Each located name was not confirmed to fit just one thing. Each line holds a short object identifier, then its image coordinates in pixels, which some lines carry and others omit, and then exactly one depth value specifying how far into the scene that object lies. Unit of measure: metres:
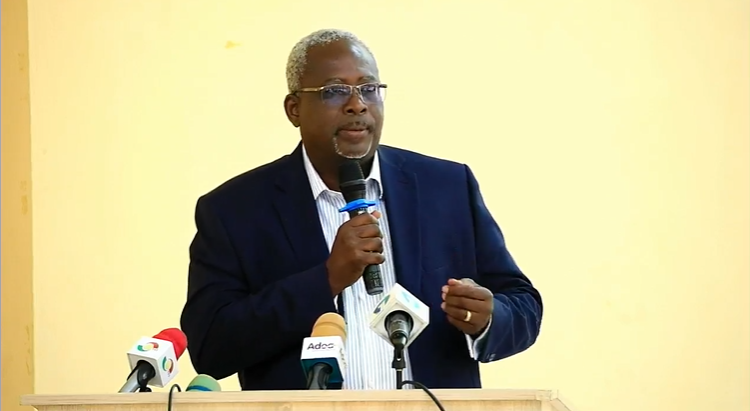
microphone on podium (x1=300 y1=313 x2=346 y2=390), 4.96
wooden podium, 4.83
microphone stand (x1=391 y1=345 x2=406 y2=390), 5.02
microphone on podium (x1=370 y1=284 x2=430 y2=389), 5.04
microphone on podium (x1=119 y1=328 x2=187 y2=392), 5.03
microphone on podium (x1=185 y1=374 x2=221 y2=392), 5.08
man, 5.43
